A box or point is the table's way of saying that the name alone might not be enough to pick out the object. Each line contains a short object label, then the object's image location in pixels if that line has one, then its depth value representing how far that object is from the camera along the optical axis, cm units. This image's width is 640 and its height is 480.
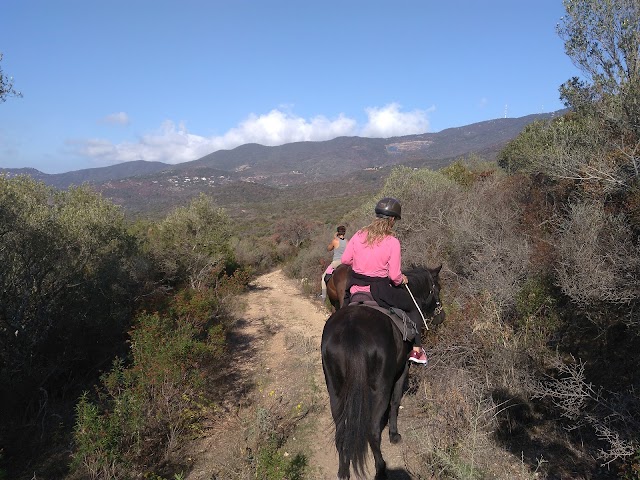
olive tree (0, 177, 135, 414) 637
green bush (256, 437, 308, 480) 393
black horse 359
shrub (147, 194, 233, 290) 1521
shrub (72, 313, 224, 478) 424
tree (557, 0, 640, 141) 688
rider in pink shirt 450
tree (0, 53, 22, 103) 667
